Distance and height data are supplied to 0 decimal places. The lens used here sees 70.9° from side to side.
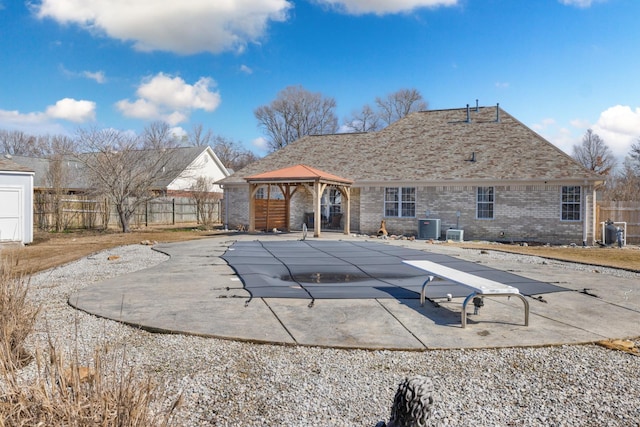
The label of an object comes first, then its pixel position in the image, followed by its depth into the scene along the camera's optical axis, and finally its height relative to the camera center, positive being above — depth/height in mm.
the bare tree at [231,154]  53594 +6446
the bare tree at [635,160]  35478 +3720
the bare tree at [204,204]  29641 +181
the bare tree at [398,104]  47406 +10923
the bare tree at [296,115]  49031 +10040
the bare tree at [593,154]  45147 +5498
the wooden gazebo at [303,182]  17750 +1005
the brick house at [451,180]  17969 +1107
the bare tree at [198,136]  47656 +7522
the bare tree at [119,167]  21672 +1923
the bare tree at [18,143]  49406 +7124
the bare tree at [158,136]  25395 +4095
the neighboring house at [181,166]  33438 +3105
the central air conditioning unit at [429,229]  19031 -954
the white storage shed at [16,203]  16344 +140
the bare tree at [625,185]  31281 +1798
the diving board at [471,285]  5445 -1009
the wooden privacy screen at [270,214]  20688 -353
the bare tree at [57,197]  22328 +485
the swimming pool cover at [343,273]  7484 -1371
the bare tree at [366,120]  48594 +9462
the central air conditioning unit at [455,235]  18625 -1192
